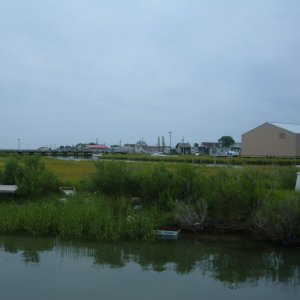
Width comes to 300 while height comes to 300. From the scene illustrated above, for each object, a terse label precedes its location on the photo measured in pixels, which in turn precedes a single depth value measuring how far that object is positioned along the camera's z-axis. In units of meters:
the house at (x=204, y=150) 107.85
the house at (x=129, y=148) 134.62
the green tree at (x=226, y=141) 134.35
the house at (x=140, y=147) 137.61
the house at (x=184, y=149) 114.68
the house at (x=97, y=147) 136.95
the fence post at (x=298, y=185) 19.03
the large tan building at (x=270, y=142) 73.56
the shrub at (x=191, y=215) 16.19
